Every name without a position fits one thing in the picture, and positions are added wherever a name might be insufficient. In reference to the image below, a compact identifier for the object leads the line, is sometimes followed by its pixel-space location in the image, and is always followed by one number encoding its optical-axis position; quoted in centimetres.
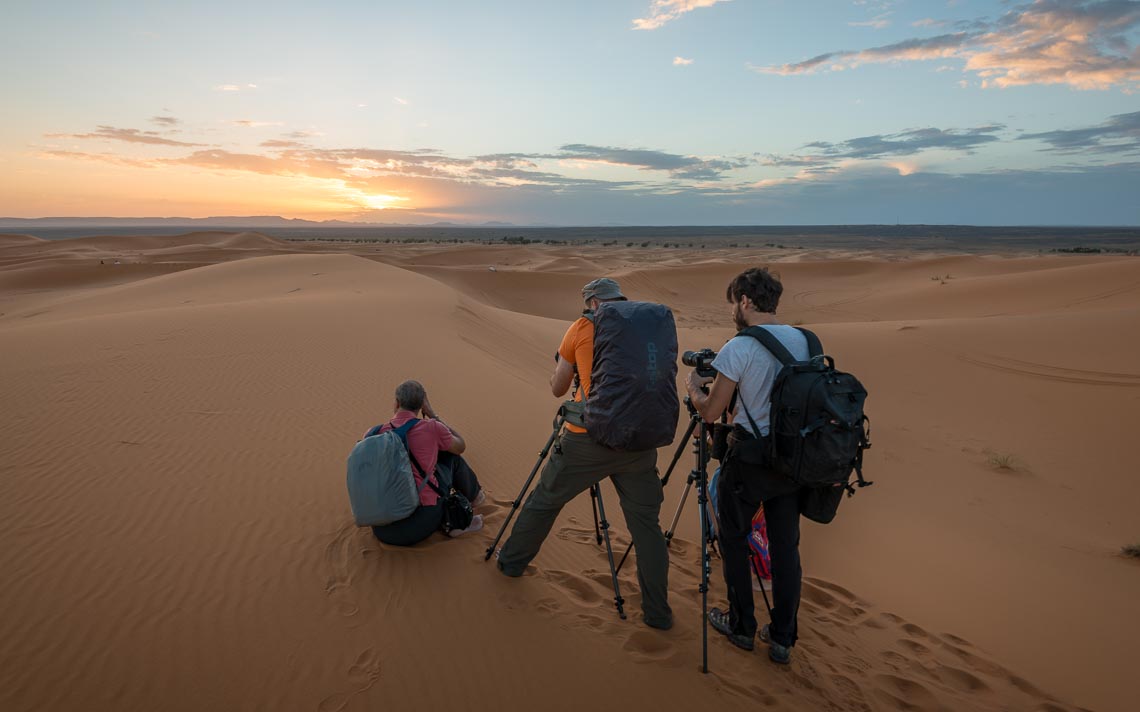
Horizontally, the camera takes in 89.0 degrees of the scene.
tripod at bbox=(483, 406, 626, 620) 362
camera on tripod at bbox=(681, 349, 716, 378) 341
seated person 414
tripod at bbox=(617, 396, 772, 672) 328
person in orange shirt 341
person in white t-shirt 317
